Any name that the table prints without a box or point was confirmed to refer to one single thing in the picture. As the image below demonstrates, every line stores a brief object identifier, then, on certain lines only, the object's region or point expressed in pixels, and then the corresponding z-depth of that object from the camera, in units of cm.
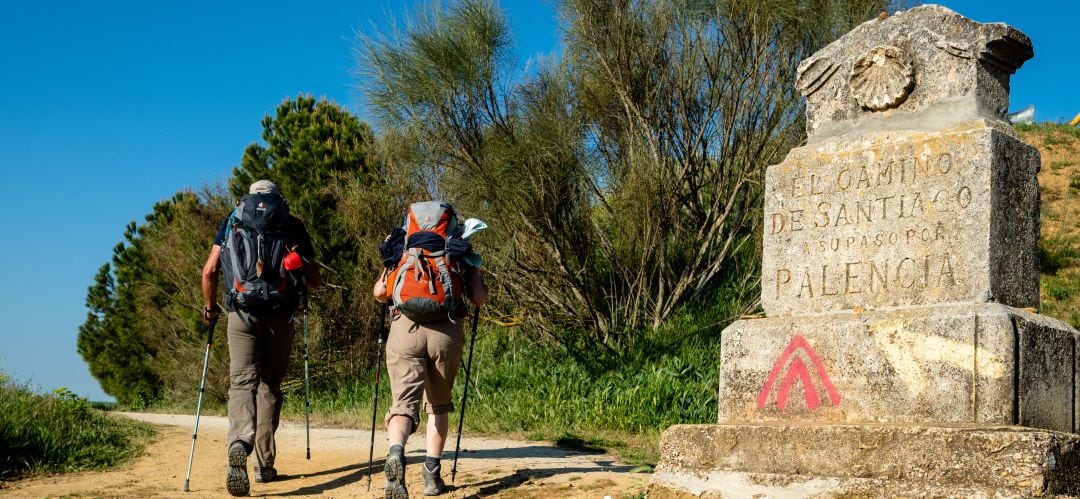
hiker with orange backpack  552
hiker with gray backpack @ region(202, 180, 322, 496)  621
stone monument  439
